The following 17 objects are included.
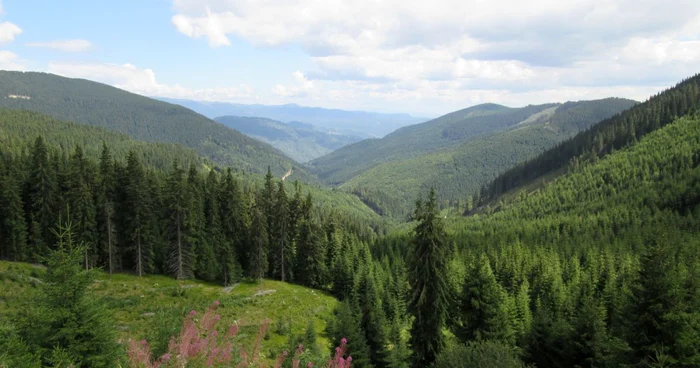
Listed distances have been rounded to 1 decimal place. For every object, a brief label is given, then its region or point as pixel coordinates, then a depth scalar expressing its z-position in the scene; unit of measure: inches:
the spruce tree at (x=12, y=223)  2118.6
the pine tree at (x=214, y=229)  2407.9
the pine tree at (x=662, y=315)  735.1
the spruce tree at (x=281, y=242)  2635.3
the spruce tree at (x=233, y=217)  2620.6
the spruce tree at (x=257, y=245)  2461.9
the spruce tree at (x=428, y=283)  1174.3
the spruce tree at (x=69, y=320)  538.9
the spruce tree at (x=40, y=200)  2176.4
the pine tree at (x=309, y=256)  2704.2
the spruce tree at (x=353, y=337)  1145.4
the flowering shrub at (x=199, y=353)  313.0
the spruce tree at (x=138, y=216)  2277.3
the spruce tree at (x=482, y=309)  1315.2
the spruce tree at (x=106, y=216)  2242.9
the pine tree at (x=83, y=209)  2165.4
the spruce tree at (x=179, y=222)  2306.8
